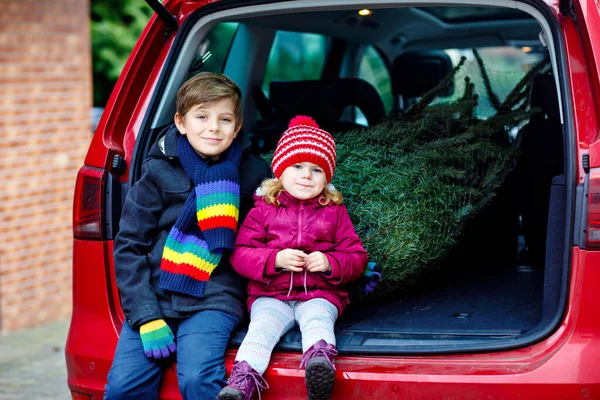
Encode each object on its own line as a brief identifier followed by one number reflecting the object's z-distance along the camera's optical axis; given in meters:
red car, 2.36
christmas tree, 3.10
